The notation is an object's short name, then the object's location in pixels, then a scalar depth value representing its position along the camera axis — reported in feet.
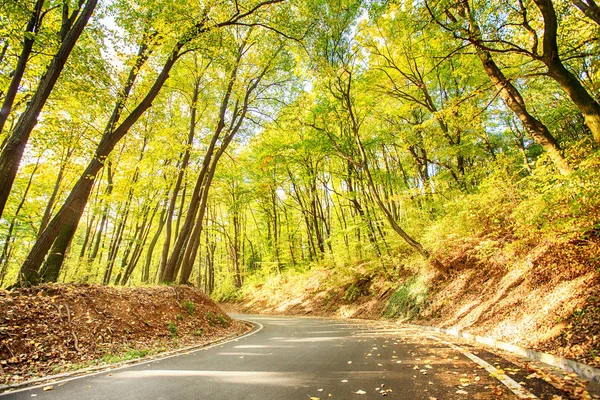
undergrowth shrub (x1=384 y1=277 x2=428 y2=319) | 45.47
